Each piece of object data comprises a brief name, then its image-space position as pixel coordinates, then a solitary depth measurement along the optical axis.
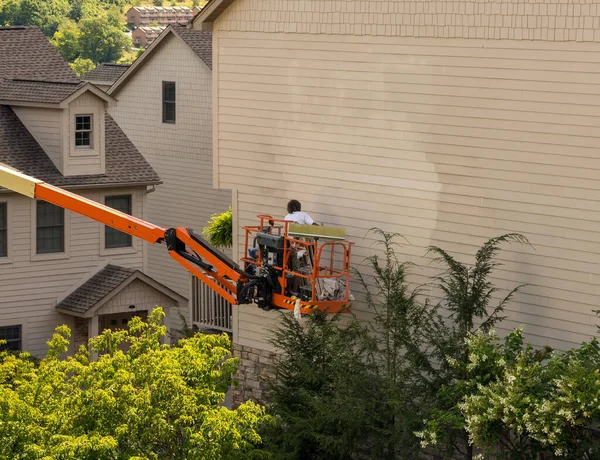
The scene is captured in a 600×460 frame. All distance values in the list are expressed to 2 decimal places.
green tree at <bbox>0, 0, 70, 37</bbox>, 162.18
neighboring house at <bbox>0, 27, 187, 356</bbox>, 36.94
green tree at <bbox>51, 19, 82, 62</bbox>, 145.88
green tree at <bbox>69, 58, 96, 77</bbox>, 133.94
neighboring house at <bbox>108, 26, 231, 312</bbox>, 44.88
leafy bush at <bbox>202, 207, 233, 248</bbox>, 32.97
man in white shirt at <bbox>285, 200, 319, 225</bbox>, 25.47
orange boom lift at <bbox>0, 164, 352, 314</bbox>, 24.81
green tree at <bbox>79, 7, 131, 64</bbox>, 152.75
